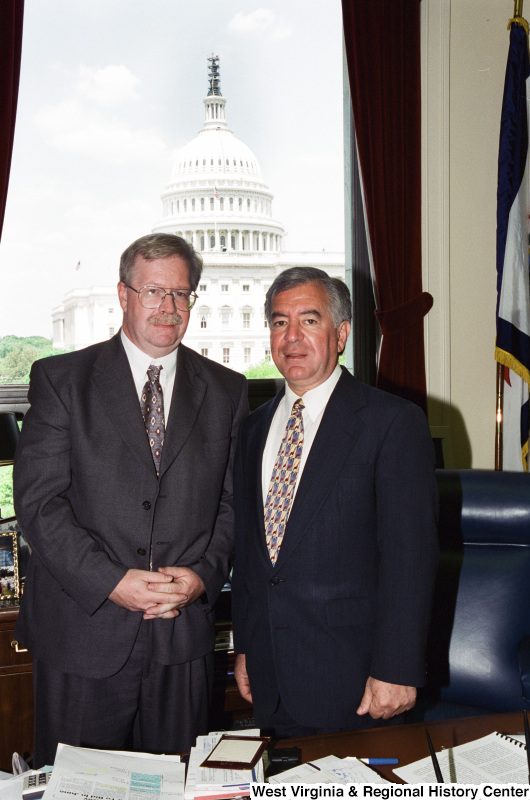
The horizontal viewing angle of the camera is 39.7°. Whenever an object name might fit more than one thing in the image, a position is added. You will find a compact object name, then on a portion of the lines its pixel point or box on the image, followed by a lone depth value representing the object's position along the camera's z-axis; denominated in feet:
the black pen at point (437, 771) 3.31
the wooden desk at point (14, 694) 7.65
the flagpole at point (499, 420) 11.43
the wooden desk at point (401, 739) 4.28
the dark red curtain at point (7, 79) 9.33
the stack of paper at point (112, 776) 3.74
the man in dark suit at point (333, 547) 5.17
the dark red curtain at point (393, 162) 11.20
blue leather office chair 6.61
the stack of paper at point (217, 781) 3.75
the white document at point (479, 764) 4.00
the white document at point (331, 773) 3.92
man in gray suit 5.55
